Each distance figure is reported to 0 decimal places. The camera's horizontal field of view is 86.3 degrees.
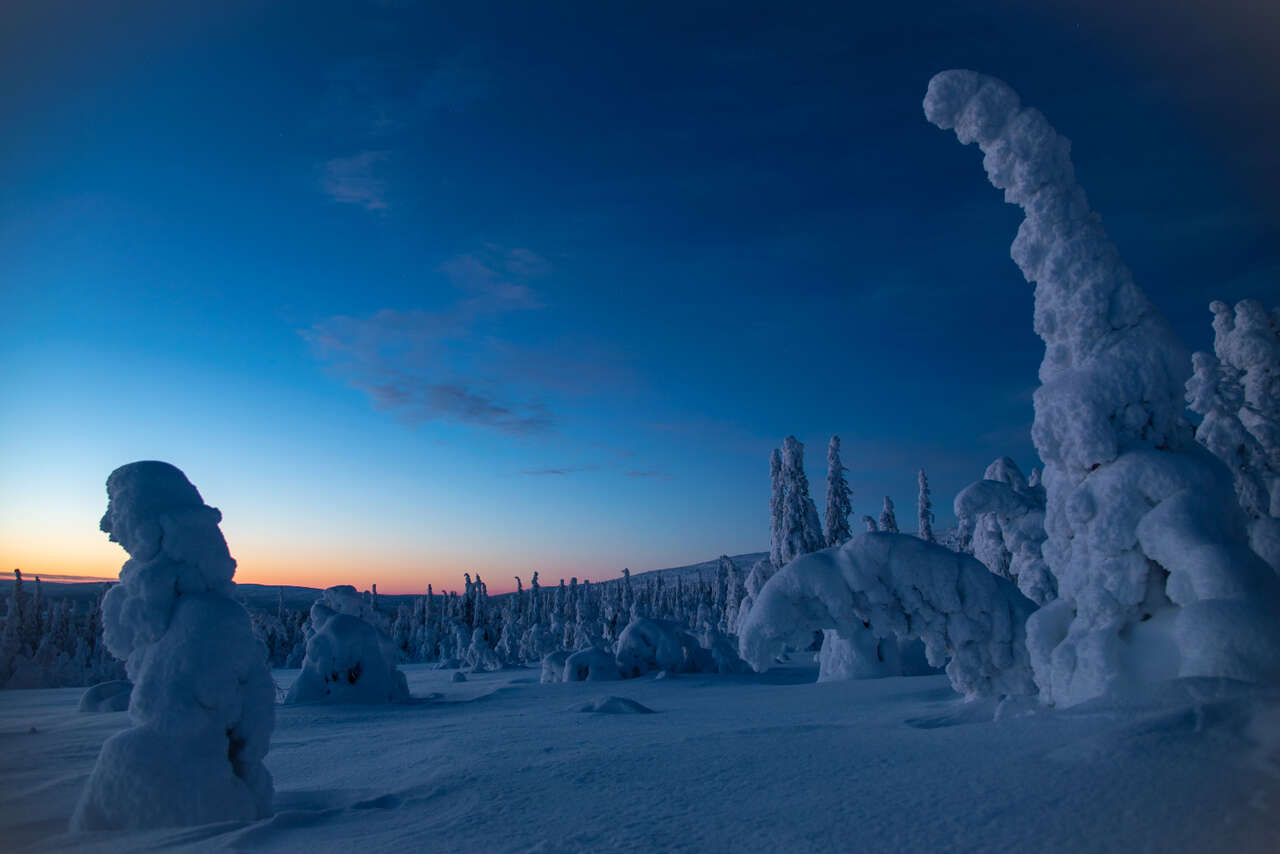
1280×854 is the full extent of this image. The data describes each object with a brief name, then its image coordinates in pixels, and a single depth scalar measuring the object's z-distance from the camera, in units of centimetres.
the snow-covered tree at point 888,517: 5878
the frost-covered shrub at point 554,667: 2950
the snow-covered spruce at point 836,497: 4856
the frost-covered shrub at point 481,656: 4834
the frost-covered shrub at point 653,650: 3059
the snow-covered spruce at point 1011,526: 1324
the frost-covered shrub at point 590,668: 2862
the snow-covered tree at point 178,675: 726
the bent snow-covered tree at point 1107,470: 672
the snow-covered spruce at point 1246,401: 1339
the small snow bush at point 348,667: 2159
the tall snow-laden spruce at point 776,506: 4825
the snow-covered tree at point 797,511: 4525
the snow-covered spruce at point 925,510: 5706
